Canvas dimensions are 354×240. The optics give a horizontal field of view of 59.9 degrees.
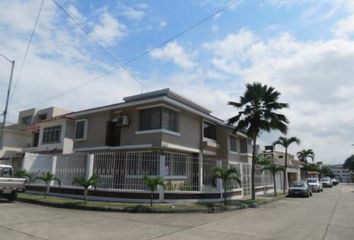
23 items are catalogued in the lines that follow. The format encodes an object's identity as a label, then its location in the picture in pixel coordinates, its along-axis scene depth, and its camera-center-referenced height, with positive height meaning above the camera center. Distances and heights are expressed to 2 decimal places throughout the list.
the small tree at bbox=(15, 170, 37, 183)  19.90 +0.15
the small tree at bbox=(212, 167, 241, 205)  18.11 +0.51
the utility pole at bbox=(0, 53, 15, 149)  21.61 +5.99
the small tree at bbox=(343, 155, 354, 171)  112.94 +8.41
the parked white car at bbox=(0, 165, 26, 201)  15.91 -0.46
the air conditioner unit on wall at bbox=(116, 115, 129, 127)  20.38 +3.88
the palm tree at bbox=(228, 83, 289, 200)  22.36 +5.05
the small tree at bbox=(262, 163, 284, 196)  28.79 +1.37
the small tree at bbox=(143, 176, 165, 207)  15.40 -0.09
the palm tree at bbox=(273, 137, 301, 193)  38.56 +5.21
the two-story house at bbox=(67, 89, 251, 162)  19.19 +3.65
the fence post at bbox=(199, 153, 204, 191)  18.49 +0.56
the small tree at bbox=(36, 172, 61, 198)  18.29 +0.00
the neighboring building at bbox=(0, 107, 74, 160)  25.52 +4.41
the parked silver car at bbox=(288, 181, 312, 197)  30.12 -0.73
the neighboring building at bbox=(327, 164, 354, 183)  189.62 +4.64
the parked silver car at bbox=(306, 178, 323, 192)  40.35 -0.16
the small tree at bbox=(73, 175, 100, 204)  15.90 -0.11
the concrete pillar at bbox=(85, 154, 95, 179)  17.29 +0.71
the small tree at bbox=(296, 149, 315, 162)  81.06 +7.67
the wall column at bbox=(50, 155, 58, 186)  19.52 +0.81
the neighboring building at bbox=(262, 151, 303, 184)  53.44 +2.29
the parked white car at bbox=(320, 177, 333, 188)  60.94 +0.21
